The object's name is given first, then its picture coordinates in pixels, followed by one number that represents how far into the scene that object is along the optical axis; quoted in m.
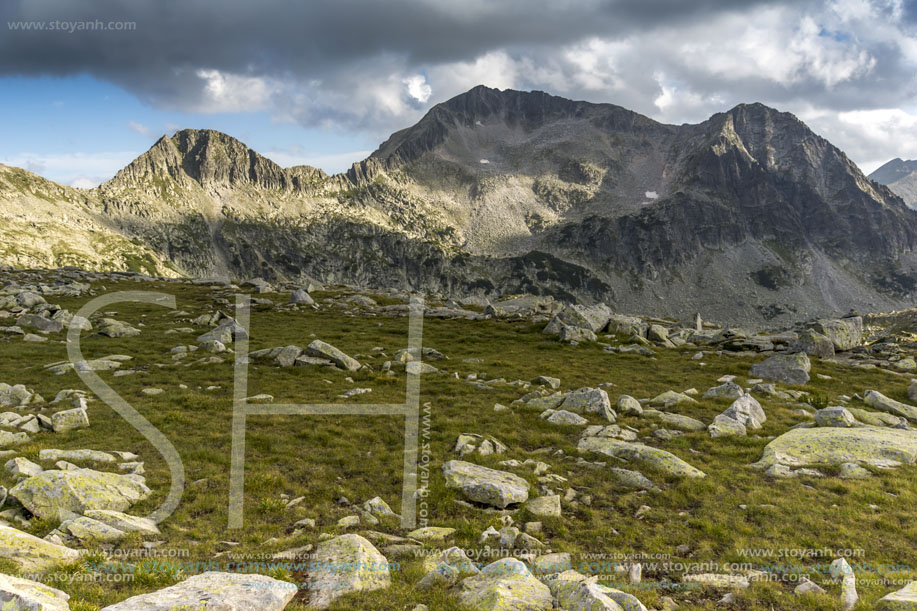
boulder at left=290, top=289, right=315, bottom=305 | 61.10
